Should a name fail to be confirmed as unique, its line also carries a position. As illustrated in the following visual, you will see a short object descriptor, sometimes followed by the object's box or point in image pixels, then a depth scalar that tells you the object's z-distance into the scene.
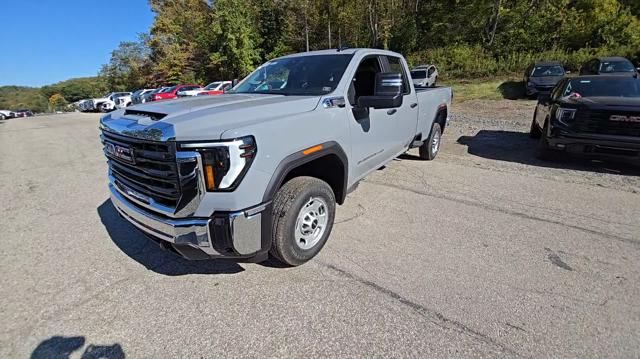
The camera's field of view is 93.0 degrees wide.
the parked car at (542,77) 13.46
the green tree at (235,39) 29.00
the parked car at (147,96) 19.94
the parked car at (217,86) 20.55
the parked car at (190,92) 18.52
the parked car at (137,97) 22.36
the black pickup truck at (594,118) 4.70
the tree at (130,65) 43.03
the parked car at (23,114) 41.30
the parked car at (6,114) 34.72
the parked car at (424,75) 17.88
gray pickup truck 2.01
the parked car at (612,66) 12.53
